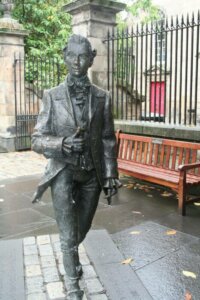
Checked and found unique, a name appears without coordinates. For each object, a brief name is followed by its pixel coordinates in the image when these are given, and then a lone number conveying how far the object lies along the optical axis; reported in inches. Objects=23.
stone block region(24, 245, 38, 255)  168.6
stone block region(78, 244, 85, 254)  168.3
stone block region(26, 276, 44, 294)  135.9
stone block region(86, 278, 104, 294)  134.2
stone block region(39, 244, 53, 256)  167.3
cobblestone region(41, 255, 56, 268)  155.3
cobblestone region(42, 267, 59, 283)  143.3
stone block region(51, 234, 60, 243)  181.9
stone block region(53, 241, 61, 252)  170.5
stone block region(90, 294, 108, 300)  129.5
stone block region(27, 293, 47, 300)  130.9
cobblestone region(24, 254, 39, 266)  157.4
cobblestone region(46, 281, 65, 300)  131.3
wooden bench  223.5
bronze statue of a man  114.1
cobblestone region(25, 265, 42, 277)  147.6
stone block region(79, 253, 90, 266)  156.8
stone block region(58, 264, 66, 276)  147.7
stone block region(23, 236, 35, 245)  179.0
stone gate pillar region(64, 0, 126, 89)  347.3
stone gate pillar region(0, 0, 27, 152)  479.5
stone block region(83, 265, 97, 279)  145.2
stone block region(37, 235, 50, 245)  179.5
